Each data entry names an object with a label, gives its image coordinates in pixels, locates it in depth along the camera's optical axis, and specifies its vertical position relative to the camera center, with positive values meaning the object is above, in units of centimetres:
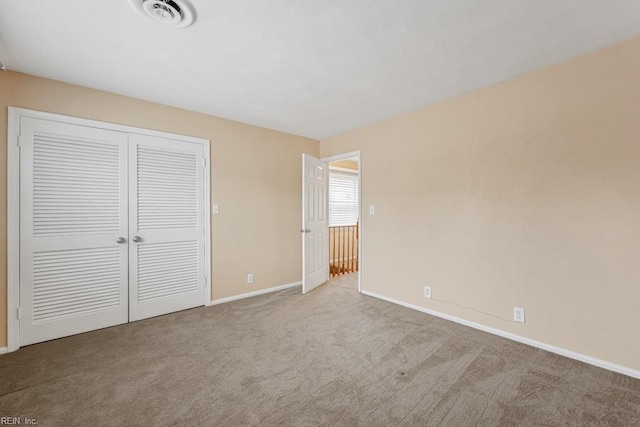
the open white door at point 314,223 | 379 -14
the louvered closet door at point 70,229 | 237 -14
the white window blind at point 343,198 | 587 +36
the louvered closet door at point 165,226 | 288 -13
